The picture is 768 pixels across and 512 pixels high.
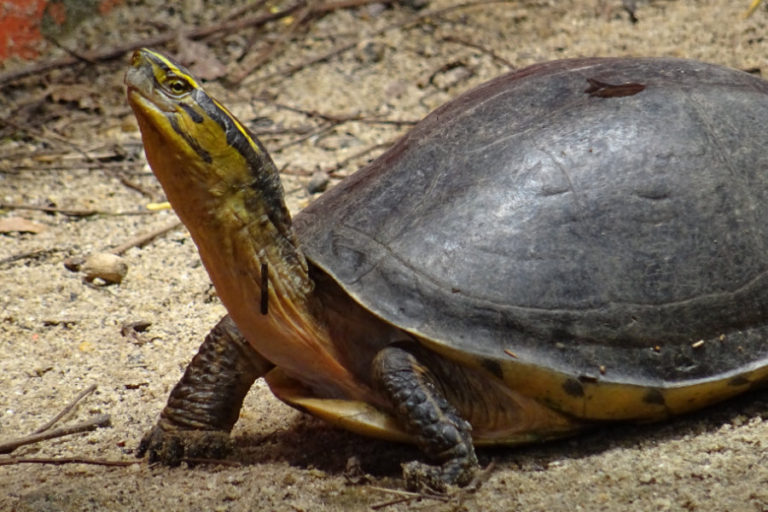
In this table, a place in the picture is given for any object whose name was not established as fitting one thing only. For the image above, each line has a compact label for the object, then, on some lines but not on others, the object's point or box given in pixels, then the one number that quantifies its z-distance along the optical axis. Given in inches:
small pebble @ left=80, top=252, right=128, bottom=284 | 378.6
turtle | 234.4
